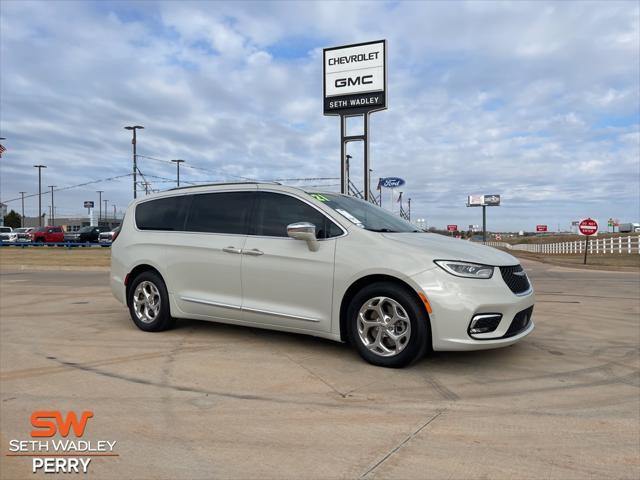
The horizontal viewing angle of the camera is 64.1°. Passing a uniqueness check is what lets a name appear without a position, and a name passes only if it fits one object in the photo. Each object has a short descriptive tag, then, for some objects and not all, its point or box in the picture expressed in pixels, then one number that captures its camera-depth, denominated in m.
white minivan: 4.42
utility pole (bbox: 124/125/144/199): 37.94
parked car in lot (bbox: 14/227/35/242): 46.78
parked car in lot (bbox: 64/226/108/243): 45.19
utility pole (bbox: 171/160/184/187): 48.76
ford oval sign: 46.38
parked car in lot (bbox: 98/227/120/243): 44.71
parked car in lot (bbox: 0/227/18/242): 46.05
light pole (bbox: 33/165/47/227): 68.56
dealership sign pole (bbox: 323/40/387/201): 18.83
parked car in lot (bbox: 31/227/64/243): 45.30
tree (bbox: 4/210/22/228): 112.93
